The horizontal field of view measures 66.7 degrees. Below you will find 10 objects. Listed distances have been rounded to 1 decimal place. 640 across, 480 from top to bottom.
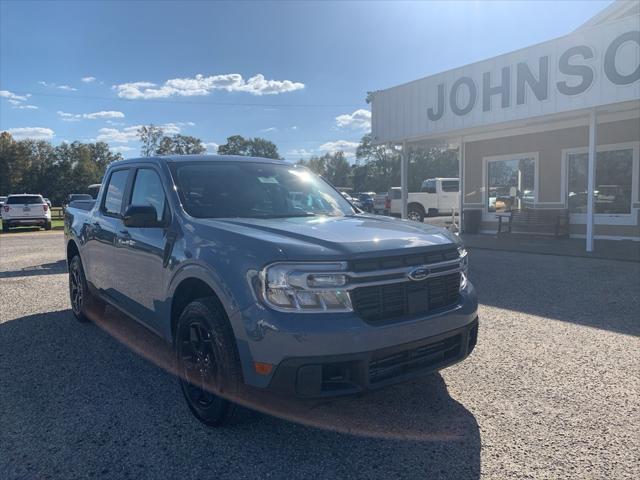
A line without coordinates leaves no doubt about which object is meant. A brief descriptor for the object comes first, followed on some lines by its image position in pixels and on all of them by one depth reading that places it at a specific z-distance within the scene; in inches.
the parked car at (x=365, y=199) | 1387.8
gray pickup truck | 104.0
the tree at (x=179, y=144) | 2751.0
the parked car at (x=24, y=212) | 858.8
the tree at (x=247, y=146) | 3676.2
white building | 394.0
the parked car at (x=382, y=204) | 959.2
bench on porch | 536.4
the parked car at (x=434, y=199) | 930.7
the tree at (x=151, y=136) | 2706.7
